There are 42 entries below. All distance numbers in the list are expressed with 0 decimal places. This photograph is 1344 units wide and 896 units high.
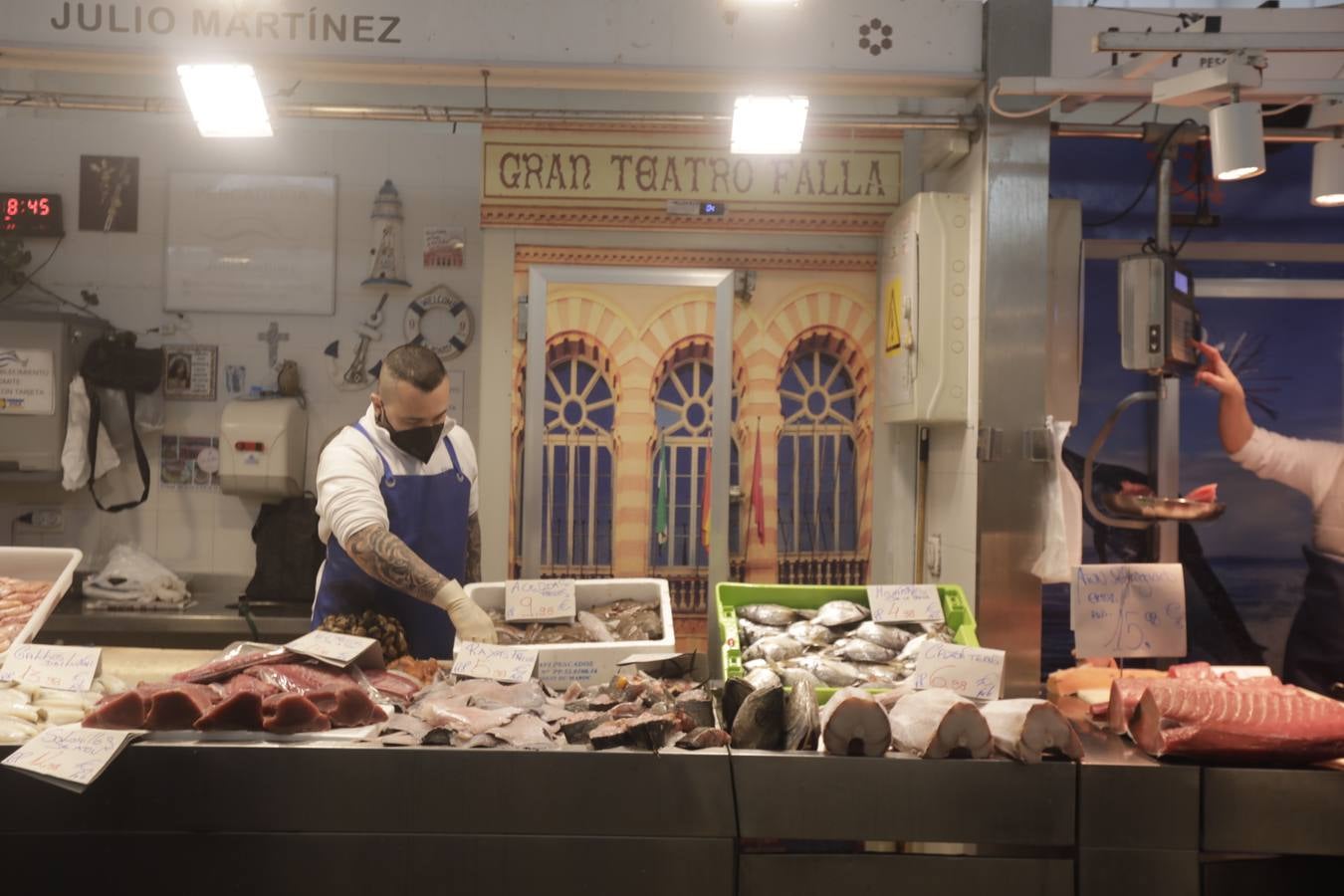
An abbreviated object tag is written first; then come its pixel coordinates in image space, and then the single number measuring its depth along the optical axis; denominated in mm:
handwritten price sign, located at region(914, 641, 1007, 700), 2377
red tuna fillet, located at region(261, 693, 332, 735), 2129
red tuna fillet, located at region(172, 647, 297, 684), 2297
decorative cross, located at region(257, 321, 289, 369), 5367
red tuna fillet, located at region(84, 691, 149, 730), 2129
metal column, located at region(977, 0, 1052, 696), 3834
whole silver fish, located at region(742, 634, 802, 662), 3059
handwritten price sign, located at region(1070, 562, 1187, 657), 2766
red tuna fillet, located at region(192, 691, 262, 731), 2133
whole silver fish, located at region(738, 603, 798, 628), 3283
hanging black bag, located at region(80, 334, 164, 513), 5109
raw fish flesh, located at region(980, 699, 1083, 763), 2072
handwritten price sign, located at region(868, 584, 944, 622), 3197
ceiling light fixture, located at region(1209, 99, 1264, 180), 2879
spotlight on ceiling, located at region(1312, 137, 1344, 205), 3395
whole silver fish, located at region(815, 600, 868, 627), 3227
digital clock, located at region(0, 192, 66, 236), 5242
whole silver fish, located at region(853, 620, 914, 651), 3133
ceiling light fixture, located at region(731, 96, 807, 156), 3598
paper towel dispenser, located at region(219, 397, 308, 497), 5047
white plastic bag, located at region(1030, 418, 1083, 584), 3795
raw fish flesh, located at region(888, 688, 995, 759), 2074
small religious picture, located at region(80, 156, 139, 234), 5305
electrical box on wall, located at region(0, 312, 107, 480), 4977
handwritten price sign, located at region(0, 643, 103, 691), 2408
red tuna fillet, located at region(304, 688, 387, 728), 2205
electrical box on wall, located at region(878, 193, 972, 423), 4121
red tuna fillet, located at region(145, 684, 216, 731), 2143
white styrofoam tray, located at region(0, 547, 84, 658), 3176
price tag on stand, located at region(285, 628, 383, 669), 2371
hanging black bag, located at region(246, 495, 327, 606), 5129
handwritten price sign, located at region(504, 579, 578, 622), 3127
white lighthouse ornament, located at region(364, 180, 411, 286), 5254
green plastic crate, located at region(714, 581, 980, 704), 3248
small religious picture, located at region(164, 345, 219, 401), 5336
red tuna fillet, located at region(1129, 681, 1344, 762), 2092
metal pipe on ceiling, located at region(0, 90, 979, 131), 3857
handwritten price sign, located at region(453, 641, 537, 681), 2549
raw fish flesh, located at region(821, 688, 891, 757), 2076
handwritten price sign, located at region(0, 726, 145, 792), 1975
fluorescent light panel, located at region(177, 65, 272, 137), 3434
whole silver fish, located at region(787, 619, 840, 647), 3145
